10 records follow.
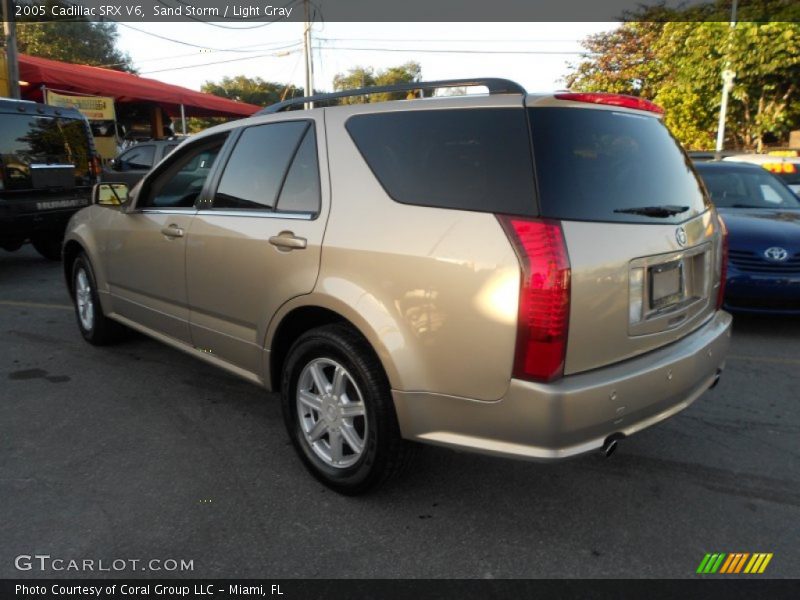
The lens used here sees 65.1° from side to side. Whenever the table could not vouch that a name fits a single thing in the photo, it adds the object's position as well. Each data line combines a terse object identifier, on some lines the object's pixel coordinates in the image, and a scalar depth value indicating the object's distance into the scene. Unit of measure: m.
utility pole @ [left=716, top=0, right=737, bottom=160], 17.42
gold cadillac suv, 2.23
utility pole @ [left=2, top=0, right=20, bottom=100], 13.86
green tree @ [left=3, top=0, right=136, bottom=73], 36.78
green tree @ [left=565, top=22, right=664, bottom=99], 28.28
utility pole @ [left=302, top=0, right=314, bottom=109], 30.23
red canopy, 16.34
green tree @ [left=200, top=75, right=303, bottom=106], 66.62
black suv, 7.36
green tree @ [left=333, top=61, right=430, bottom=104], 46.78
